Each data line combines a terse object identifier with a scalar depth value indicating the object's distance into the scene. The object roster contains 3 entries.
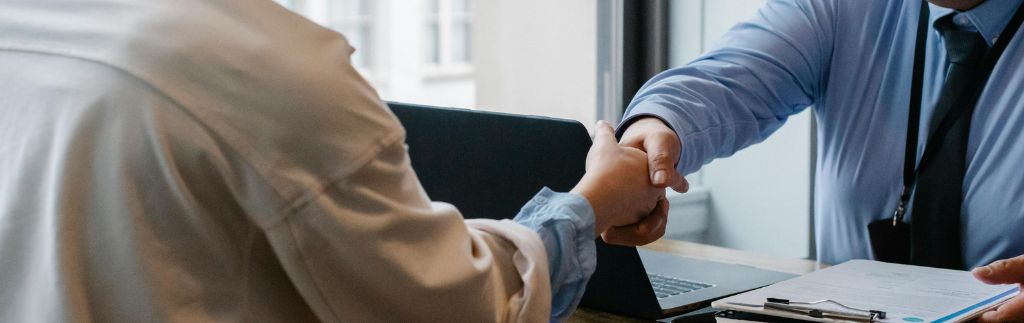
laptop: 1.34
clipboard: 1.23
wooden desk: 1.84
